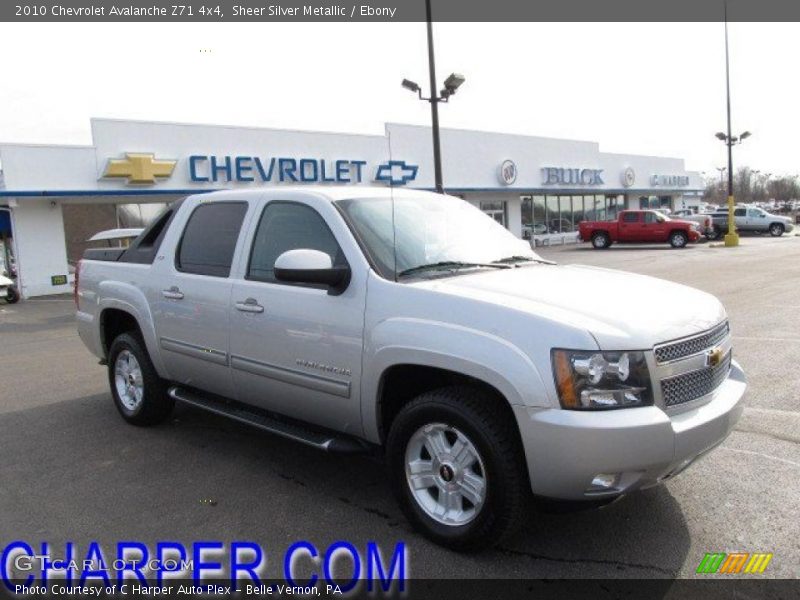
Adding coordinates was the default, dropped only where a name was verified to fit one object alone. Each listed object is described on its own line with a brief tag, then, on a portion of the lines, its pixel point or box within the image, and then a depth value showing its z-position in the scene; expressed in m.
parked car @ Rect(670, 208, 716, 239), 33.59
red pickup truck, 29.56
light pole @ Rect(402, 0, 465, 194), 15.30
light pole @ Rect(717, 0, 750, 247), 28.95
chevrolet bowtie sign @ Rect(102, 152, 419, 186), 19.72
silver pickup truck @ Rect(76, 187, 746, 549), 3.05
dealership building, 18.94
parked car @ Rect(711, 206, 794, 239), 37.00
